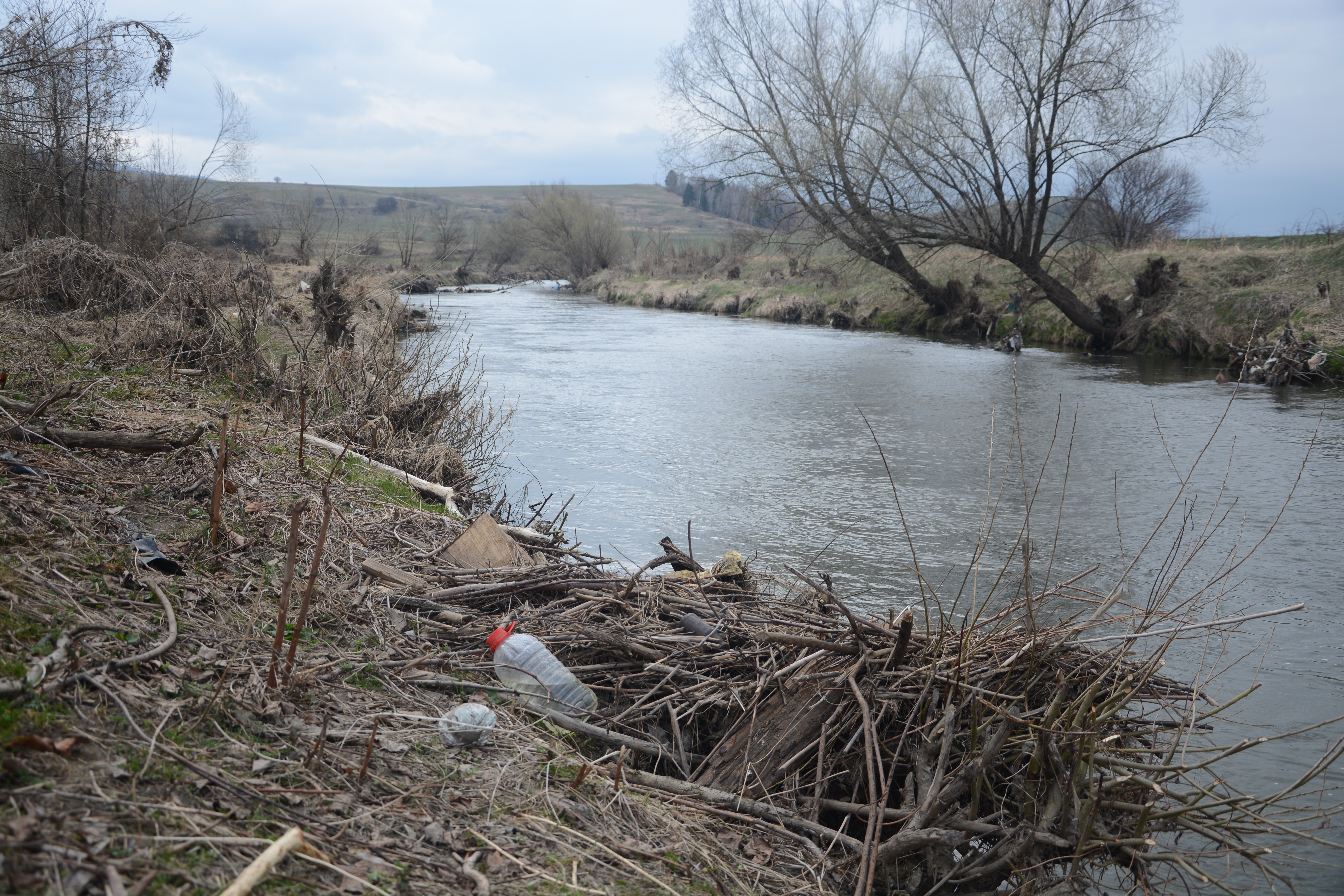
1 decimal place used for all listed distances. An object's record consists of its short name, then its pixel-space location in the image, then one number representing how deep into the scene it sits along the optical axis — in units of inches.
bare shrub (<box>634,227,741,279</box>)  1769.2
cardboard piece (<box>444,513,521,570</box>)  191.5
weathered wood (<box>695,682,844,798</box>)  132.2
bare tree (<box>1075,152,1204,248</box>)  1467.8
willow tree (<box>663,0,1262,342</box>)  804.6
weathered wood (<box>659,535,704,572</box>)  199.9
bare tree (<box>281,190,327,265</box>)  695.1
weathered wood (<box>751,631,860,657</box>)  135.0
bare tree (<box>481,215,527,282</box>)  2236.7
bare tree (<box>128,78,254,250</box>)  703.1
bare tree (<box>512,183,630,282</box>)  2064.5
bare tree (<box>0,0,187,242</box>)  445.1
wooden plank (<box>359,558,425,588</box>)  173.9
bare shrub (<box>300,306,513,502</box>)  321.1
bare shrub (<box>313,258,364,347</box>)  427.8
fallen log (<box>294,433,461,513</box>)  266.8
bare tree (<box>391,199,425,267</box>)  829.8
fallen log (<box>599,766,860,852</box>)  121.3
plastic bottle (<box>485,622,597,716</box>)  145.3
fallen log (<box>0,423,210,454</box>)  169.8
